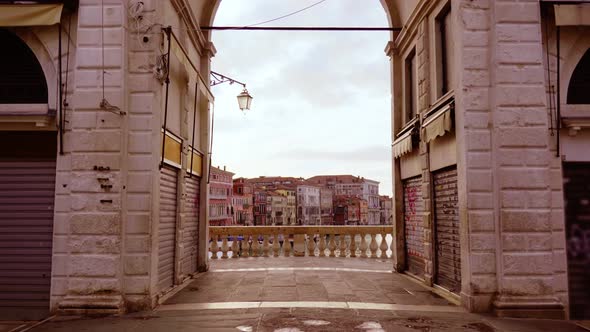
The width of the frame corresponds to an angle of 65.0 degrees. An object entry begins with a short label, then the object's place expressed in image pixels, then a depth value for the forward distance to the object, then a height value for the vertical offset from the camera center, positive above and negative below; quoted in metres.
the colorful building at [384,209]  192.38 +0.81
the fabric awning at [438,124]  8.54 +1.71
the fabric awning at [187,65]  8.83 +3.26
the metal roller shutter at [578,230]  7.81 -0.32
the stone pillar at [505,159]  7.64 +0.87
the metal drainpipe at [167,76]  8.40 +2.47
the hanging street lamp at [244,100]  14.56 +3.49
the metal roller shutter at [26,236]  7.95 -0.44
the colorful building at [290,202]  130.12 +2.60
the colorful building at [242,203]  116.12 +2.00
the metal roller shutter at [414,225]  11.42 -0.37
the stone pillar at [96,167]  7.67 +0.74
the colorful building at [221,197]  98.12 +3.16
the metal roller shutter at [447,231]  8.90 -0.40
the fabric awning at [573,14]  7.78 +3.30
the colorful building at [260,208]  123.64 +0.76
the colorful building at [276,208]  125.06 +0.77
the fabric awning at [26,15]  7.83 +3.30
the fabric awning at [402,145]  11.39 +1.73
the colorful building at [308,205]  137.38 +1.78
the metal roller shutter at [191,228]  11.43 -0.44
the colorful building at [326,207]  152.25 +1.30
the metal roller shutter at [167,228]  9.02 -0.35
